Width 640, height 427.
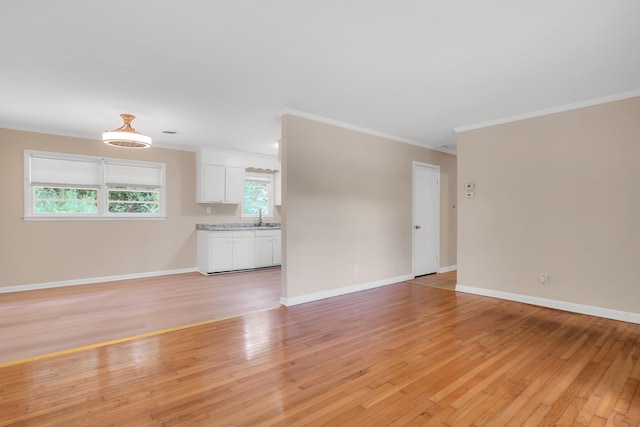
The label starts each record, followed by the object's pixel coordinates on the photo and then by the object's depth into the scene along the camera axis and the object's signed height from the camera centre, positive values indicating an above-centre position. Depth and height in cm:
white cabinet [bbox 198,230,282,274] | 635 -82
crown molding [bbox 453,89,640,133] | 361 +122
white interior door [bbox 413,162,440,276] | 598 -18
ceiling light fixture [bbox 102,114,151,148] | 398 +89
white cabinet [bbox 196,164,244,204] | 662 +52
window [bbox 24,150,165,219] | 521 +39
